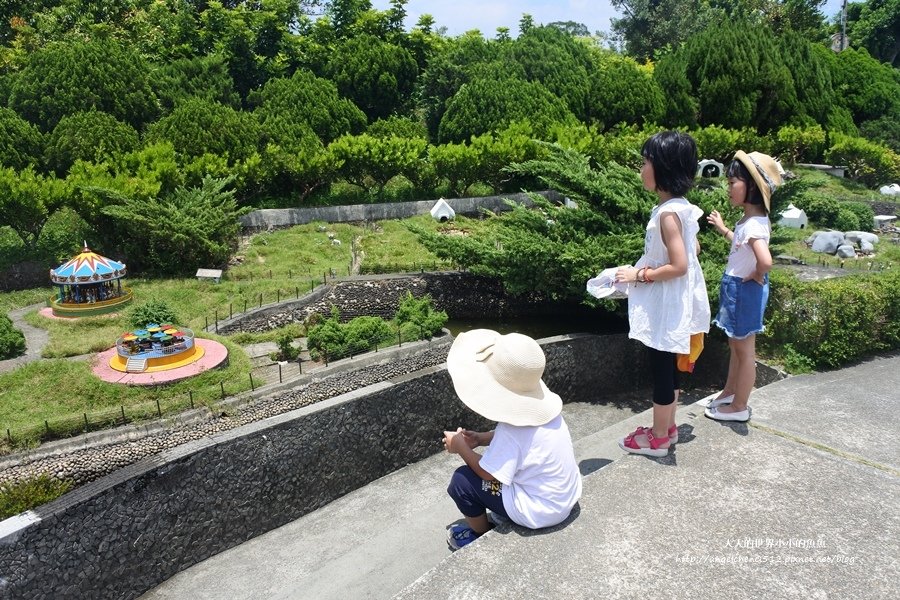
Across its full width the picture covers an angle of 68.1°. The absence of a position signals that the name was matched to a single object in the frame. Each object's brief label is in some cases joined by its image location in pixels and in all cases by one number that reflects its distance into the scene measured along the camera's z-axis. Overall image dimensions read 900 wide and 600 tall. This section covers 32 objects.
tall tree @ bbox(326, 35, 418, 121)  27.03
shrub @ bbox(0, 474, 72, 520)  6.23
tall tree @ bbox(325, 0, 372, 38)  29.91
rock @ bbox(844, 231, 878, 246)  17.17
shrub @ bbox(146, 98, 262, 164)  18.91
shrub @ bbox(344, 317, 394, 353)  11.51
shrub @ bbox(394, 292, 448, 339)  12.45
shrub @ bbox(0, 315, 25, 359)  10.82
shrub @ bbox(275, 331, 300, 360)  11.52
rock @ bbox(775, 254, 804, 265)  15.41
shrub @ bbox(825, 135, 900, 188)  25.70
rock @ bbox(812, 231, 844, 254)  16.75
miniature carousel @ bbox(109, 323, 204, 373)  10.26
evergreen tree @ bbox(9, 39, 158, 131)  19.53
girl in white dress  4.13
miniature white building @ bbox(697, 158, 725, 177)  22.09
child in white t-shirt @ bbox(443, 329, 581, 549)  3.45
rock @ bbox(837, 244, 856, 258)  16.23
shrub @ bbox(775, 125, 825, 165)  26.05
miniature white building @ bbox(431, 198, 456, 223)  20.30
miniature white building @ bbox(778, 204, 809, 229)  19.30
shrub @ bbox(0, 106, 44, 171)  17.41
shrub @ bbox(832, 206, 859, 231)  19.38
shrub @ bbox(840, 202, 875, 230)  19.73
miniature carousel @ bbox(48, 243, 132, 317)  12.52
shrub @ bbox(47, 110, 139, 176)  17.61
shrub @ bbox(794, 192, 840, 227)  19.70
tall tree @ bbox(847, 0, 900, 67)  45.16
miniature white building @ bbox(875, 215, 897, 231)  20.42
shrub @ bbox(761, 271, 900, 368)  7.16
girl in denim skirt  4.47
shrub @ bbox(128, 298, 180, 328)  11.27
